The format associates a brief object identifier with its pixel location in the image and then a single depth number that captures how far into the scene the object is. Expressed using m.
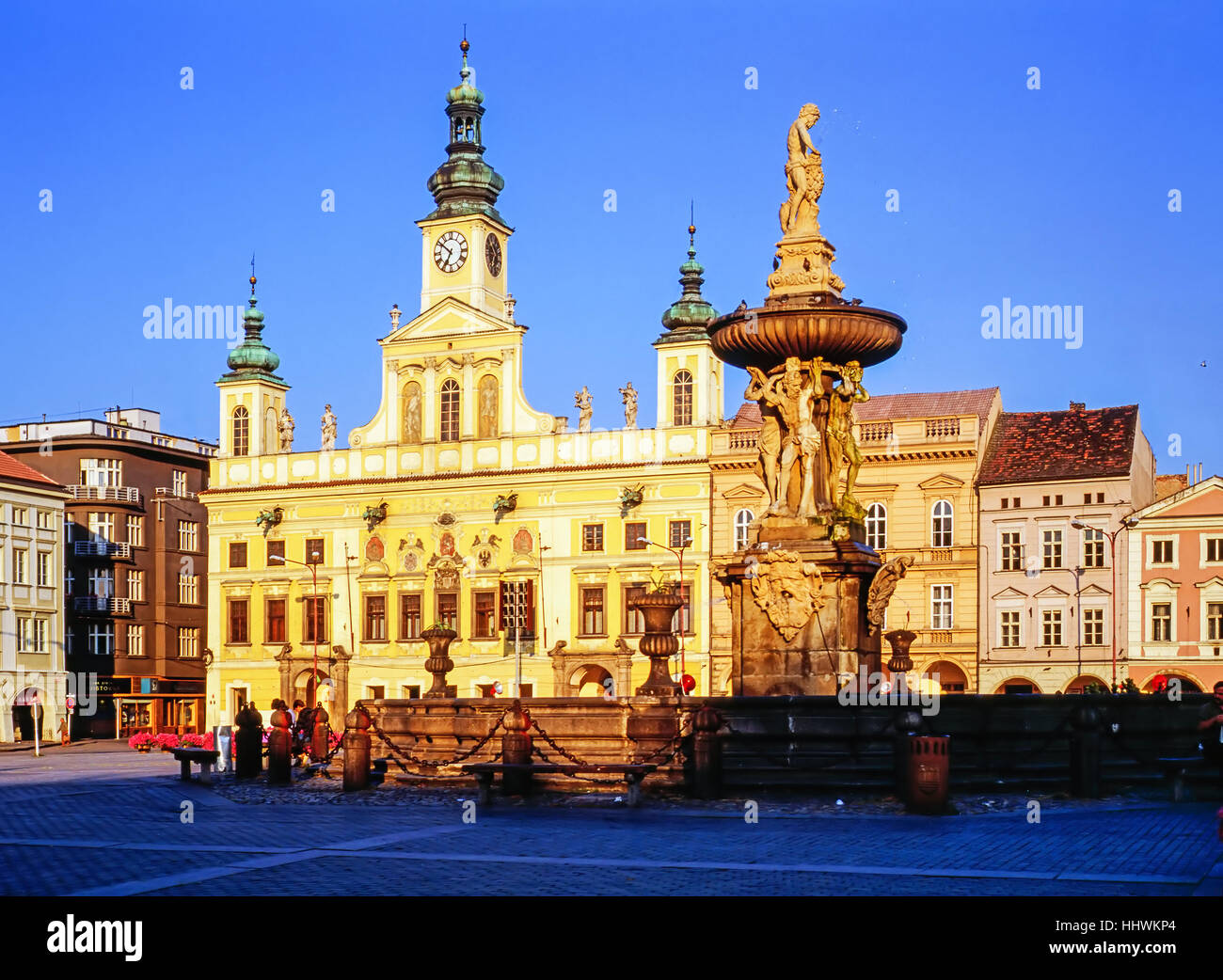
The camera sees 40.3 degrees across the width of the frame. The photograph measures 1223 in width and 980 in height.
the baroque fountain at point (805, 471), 19.97
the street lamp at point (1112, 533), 52.97
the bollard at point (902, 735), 17.28
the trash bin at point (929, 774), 16.16
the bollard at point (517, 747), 19.19
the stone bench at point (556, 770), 17.64
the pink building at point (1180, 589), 52.38
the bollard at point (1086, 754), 18.25
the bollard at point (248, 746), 23.91
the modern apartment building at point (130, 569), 67.75
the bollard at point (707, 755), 18.23
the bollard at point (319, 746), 25.86
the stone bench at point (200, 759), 23.41
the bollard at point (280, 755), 22.44
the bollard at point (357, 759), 20.81
